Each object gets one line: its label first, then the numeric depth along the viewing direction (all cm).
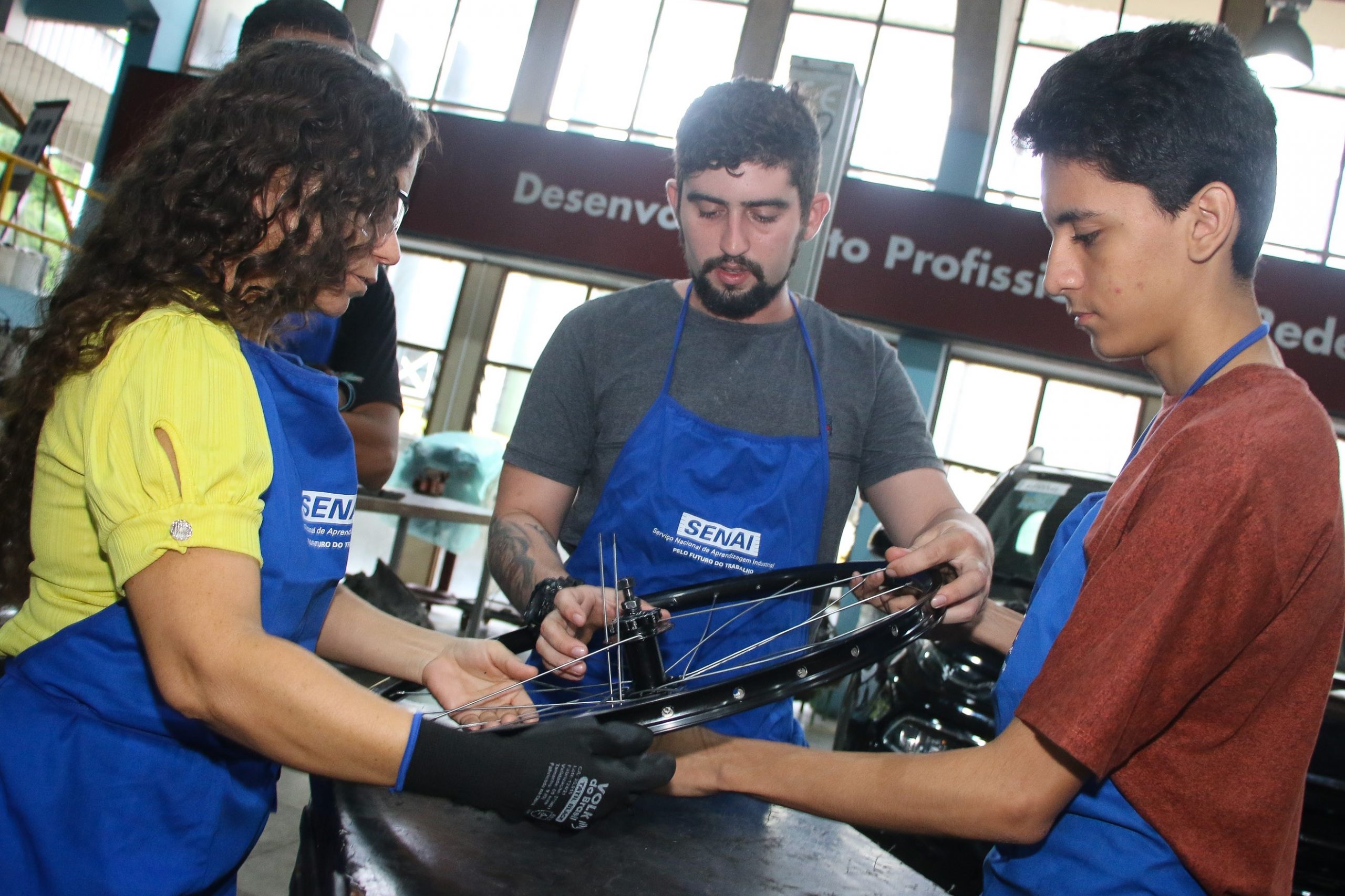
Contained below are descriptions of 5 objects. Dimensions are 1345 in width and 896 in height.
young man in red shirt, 99
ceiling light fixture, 594
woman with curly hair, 96
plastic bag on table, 702
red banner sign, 728
